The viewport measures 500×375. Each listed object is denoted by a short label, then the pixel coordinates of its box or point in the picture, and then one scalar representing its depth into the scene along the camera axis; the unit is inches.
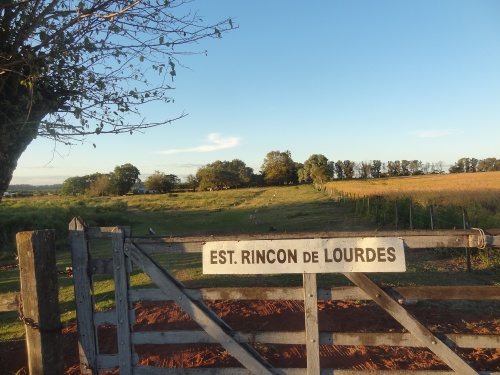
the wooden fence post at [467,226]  377.1
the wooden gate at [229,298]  127.4
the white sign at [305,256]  128.0
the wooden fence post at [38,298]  131.8
